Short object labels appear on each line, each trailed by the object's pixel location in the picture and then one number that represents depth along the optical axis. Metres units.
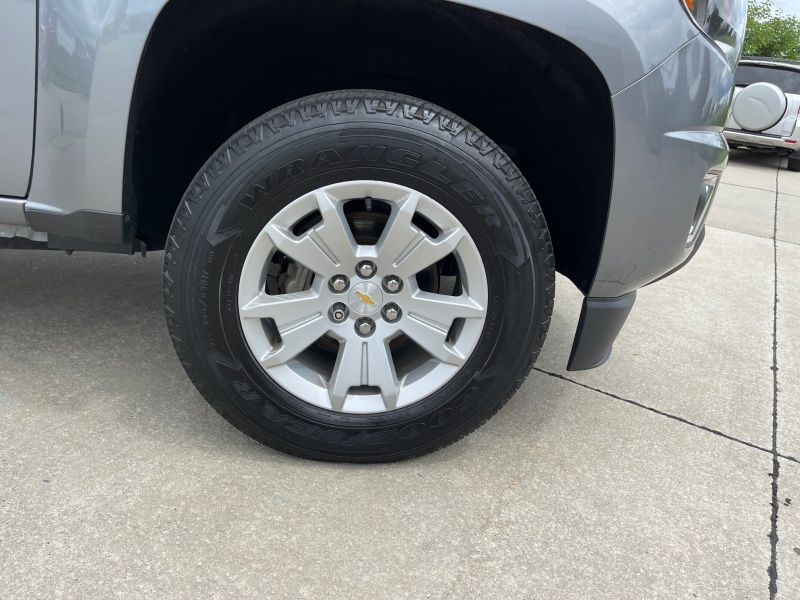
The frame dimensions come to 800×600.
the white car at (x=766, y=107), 8.84
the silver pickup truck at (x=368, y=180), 1.58
